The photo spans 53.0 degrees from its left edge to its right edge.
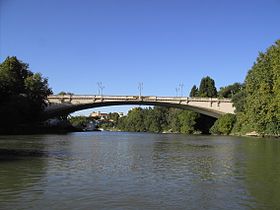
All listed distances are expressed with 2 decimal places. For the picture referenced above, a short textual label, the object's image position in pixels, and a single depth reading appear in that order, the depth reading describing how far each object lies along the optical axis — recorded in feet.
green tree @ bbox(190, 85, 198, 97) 250.78
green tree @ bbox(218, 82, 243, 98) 243.94
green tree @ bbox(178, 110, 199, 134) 231.74
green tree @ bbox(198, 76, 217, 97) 236.96
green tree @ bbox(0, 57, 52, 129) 135.28
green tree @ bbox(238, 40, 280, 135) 122.64
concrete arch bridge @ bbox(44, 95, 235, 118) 196.11
